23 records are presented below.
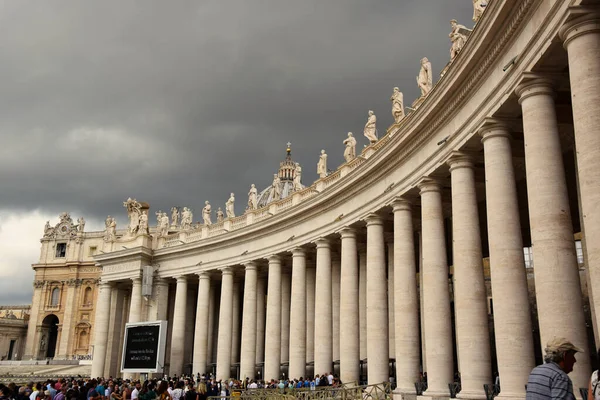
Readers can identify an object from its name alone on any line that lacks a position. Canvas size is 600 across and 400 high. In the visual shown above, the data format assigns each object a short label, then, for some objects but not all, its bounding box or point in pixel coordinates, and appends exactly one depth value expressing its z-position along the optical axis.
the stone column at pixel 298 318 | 48.97
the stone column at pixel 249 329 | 56.12
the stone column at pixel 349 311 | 40.91
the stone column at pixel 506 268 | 21.89
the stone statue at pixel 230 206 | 66.88
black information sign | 55.91
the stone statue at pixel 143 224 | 72.50
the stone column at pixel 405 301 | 33.38
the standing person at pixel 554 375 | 8.36
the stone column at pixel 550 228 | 18.69
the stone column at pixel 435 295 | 29.23
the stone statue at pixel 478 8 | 27.19
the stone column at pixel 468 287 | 25.70
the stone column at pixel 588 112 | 16.80
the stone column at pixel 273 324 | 52.56
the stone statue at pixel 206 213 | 68.75
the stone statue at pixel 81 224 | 136.50
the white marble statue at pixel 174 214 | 81.50
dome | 129.12
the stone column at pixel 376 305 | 37.53
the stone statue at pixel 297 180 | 58.28
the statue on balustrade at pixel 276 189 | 62.12
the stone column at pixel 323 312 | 45.06
